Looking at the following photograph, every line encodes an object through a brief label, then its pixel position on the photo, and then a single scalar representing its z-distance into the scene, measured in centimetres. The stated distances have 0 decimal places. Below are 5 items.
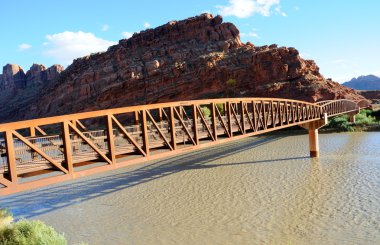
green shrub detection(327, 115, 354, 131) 4562
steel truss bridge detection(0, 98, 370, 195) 872
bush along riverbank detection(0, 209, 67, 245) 984
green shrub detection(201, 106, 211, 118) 5412
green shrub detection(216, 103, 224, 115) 5625
